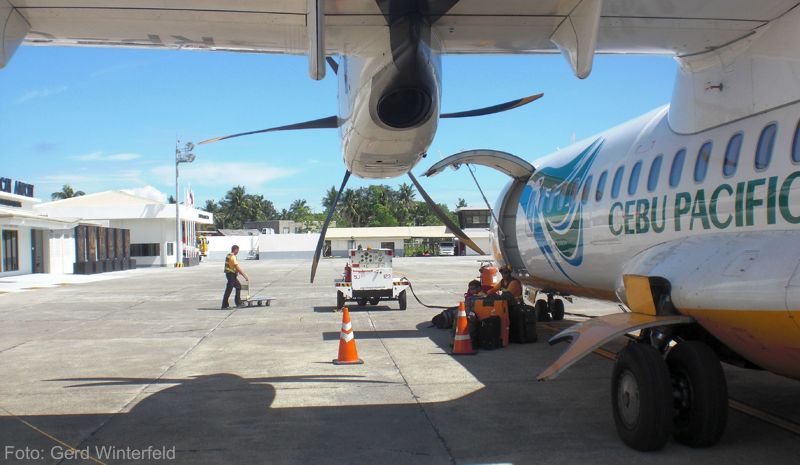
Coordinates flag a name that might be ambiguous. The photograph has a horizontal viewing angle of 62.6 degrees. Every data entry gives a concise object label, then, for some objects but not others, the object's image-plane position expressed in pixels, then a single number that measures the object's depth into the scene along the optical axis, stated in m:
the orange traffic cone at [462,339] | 10.16
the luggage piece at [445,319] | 13.07
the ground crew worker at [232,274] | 17.61
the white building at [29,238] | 33.50
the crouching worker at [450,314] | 12.52
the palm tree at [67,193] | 109.00
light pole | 49.59
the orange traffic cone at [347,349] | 9.70
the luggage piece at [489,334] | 10.52
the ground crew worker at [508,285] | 12.04
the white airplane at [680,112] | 5.03
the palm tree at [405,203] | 104.00
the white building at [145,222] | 51.66
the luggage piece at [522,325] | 11.09
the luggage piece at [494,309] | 10.69
